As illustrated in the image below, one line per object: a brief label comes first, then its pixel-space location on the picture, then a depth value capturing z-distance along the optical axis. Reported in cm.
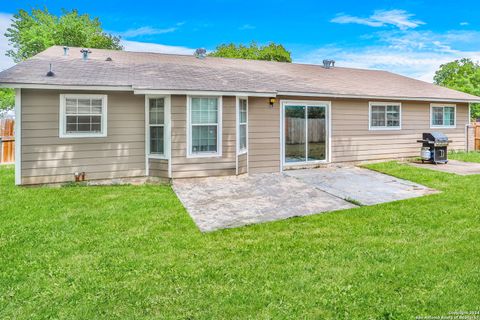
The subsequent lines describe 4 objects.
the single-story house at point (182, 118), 821
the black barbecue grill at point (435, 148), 1182
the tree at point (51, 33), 2892
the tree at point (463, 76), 3453
